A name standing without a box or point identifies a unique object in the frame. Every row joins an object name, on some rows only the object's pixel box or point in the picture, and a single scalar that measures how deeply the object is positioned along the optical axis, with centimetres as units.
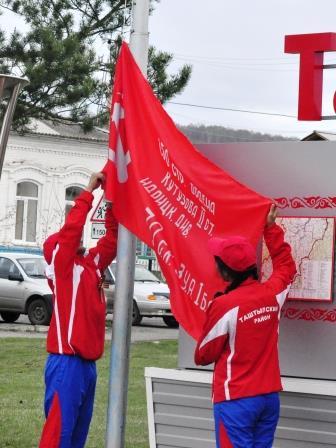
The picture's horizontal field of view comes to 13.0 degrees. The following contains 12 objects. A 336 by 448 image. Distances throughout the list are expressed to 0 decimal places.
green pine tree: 2912
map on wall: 995
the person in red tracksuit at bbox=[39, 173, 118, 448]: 984
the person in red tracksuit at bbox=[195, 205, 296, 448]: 863
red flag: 980
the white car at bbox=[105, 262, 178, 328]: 3462
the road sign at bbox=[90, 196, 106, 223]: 2287
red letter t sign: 1275
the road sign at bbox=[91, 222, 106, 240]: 2499
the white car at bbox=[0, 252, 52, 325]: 3386
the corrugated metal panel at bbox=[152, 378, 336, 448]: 973
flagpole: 1014
